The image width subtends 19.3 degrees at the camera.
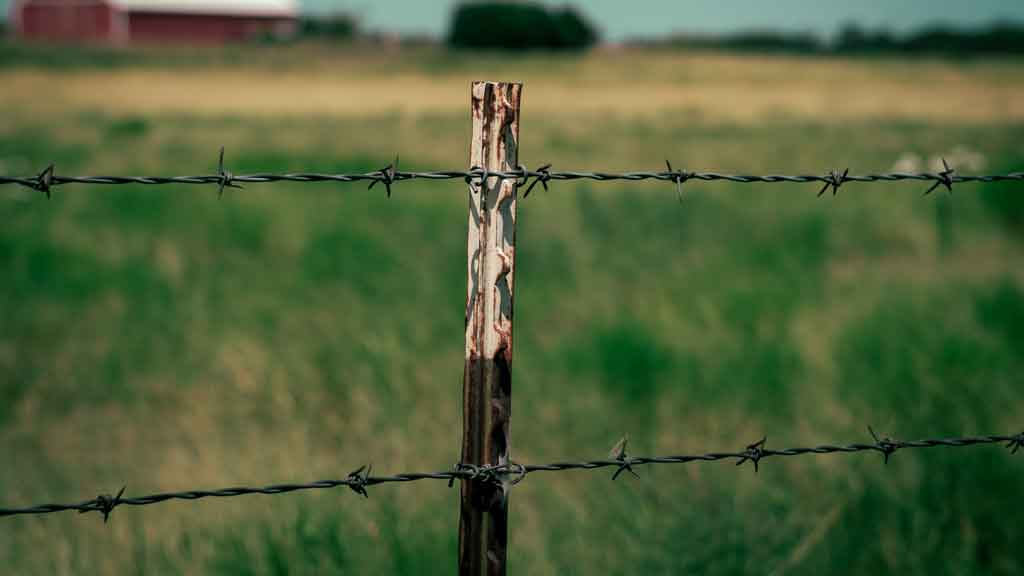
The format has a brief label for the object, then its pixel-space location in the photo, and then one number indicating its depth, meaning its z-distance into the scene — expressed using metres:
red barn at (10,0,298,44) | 75.44
